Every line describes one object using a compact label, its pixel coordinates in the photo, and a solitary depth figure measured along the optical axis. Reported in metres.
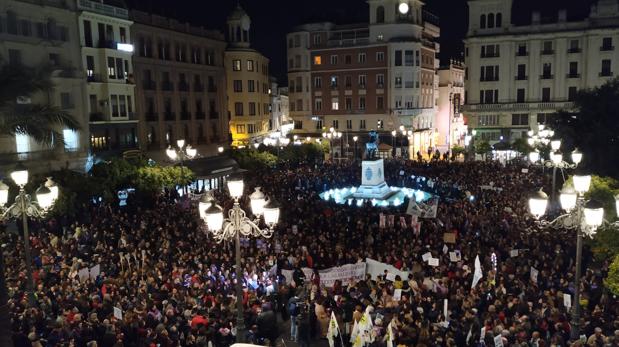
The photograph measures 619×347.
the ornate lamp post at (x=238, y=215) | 10.77
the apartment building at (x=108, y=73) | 44.41
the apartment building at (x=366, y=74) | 70.19
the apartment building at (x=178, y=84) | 52.34
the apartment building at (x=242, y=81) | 66.19
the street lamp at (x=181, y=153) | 30.31
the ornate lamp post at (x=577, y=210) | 11.48
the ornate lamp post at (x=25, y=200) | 14.66
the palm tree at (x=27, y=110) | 13.84
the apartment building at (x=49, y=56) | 37.34
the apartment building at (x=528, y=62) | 63.59
